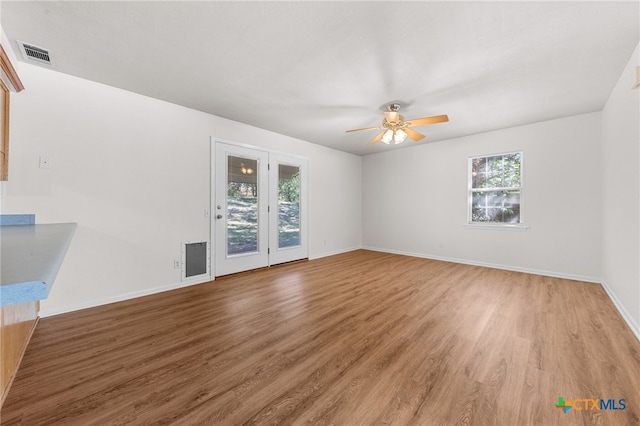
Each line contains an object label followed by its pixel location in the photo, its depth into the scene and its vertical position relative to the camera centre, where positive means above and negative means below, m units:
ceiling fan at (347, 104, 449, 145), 3.09 +1.14
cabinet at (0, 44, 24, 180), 1.99 +0.95
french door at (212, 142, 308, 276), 3.91 +0.08
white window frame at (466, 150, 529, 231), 4.28 +0.13
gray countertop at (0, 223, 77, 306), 0.61 -0.17
